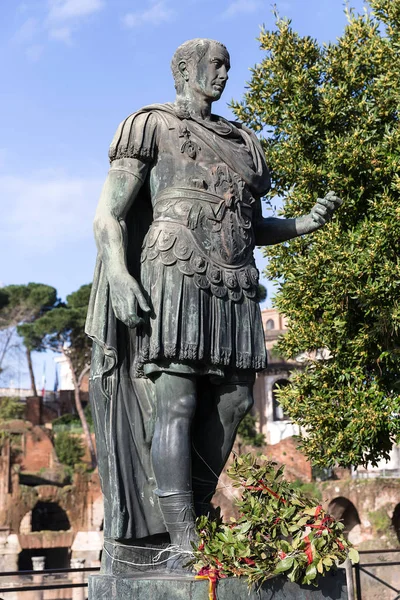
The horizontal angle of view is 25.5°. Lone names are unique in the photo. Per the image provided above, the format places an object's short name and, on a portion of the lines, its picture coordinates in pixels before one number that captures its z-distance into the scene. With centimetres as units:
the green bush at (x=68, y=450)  4656
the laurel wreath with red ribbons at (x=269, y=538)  302
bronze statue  344
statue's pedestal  302
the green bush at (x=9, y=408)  4931
